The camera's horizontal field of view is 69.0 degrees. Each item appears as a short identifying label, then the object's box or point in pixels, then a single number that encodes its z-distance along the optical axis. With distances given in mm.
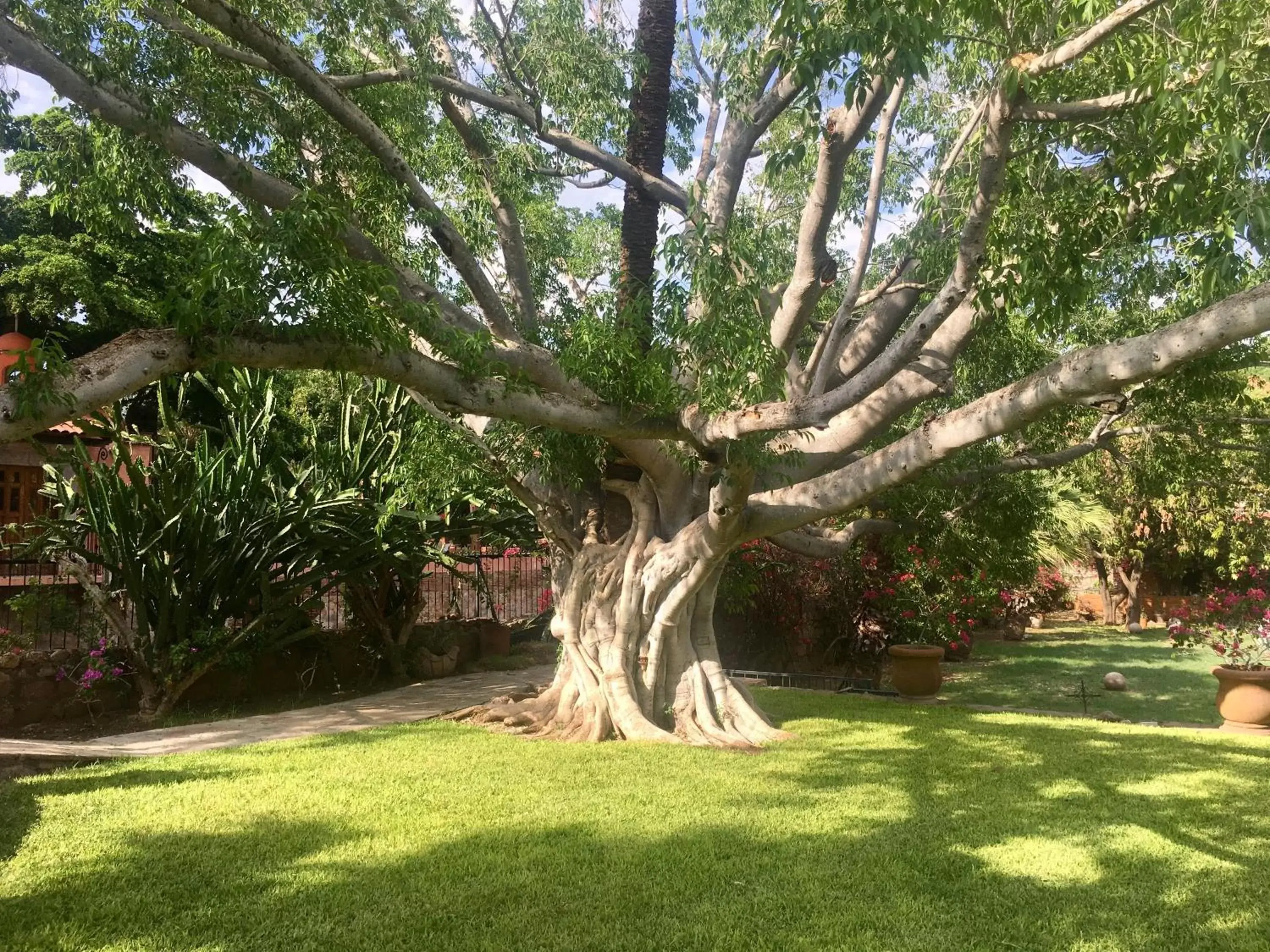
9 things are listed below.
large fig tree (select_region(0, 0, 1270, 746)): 5453
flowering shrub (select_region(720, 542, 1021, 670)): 12703
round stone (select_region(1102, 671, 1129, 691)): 12656
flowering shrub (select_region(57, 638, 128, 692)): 9266
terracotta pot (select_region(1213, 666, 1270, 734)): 9242
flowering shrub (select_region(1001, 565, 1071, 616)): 19609
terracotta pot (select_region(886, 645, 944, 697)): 11539
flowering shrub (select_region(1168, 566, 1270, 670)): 9781
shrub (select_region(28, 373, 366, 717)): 9414
